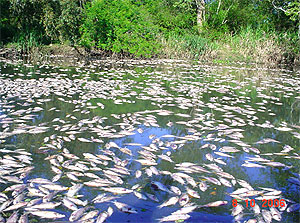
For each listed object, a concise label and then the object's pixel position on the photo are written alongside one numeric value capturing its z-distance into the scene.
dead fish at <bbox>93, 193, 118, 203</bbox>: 2.21
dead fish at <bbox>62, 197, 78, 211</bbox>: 2.09
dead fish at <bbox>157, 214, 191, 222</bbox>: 2.02
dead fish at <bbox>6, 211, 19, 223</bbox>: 1.92
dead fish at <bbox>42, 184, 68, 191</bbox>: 2.34
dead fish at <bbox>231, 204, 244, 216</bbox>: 2.12
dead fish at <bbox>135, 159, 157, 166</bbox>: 2.86
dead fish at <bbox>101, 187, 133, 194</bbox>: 2.33
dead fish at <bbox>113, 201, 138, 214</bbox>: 2.10
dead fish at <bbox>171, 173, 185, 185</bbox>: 2.52
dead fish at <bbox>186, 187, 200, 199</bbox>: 2.32
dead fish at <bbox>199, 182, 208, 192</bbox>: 2.43
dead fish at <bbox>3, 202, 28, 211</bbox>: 2.06
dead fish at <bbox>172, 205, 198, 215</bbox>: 2.09
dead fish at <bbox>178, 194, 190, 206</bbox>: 2.21
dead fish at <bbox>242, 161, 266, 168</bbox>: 2.89
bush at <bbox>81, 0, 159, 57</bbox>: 12.12
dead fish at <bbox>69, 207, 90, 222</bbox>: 1.98
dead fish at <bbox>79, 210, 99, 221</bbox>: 1.99
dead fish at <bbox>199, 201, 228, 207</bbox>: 2.21
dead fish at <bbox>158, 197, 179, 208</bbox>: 2.19
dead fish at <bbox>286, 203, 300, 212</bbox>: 2.20
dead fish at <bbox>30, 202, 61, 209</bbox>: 2.08
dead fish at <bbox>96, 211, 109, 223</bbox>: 1.97
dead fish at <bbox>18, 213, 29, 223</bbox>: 1.93
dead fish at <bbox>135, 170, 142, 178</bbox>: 2.63
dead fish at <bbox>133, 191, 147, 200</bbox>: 2.28
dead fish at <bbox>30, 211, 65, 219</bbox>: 2.00
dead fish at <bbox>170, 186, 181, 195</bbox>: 2.35
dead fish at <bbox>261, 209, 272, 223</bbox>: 2.05
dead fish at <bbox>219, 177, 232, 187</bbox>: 2.51
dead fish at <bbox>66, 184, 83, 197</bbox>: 2.27
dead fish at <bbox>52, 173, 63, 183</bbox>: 2.47
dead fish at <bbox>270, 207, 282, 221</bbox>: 2.09
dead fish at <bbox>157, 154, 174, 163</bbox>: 2.95
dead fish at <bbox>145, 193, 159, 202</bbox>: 2.27
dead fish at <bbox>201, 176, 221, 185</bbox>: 2.53
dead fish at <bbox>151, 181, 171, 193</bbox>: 2.40
